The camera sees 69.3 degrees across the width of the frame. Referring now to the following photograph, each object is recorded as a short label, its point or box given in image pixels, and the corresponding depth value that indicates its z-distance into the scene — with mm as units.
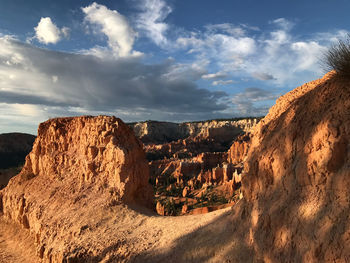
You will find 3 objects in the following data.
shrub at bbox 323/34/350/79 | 7260
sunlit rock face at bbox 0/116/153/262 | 14070
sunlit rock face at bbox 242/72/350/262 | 5965
